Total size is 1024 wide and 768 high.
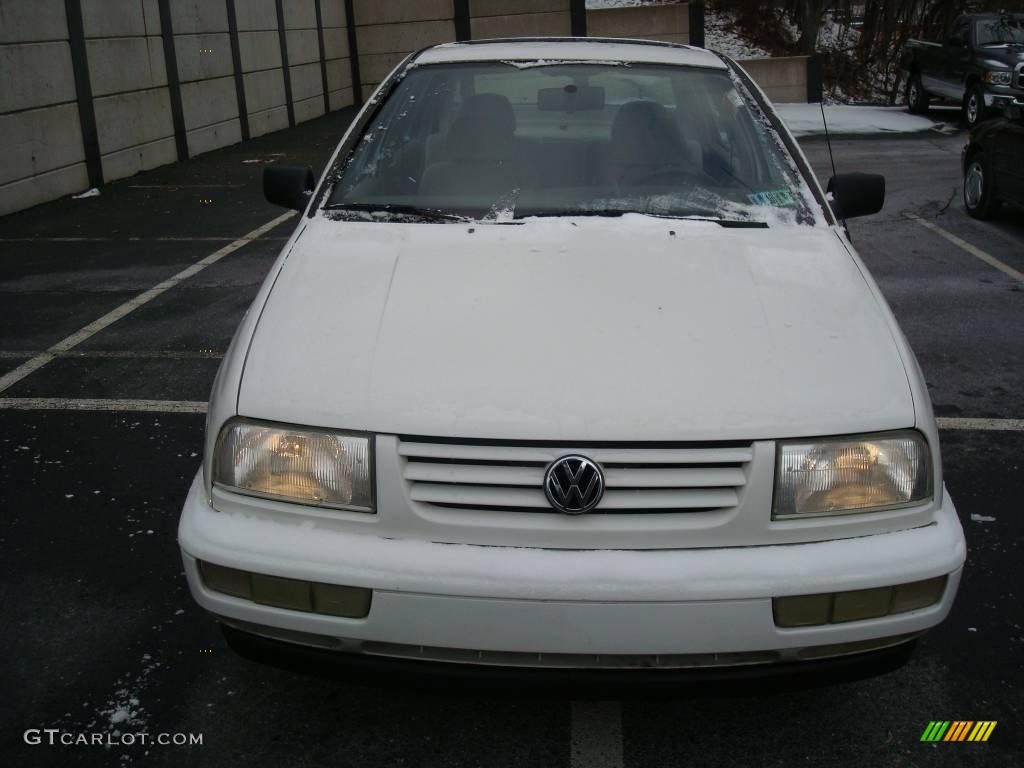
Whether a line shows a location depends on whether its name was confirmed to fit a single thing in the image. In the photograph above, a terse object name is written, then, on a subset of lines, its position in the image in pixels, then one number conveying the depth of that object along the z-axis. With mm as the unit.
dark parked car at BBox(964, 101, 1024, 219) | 8352
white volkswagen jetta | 2123
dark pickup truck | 15242
